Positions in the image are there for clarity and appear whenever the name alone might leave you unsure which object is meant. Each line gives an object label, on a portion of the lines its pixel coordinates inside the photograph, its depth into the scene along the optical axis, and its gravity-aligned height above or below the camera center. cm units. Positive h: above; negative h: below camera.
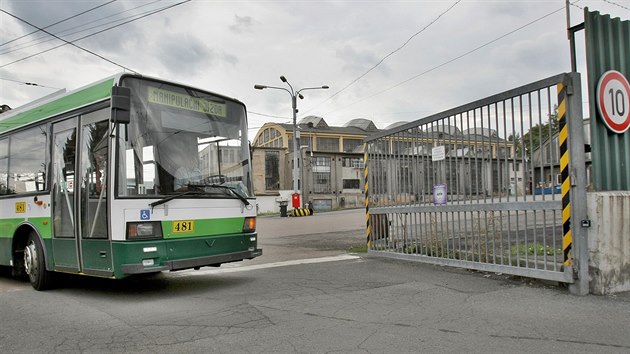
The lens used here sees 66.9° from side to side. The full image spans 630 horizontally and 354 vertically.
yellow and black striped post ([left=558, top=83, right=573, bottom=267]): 600 +5
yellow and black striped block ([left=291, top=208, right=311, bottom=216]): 3712 -163
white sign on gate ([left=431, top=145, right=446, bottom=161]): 841 +59
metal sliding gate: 626 -3
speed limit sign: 622 +105
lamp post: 3634 +661
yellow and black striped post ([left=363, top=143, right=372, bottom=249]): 1046 -24
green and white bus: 635 +21
